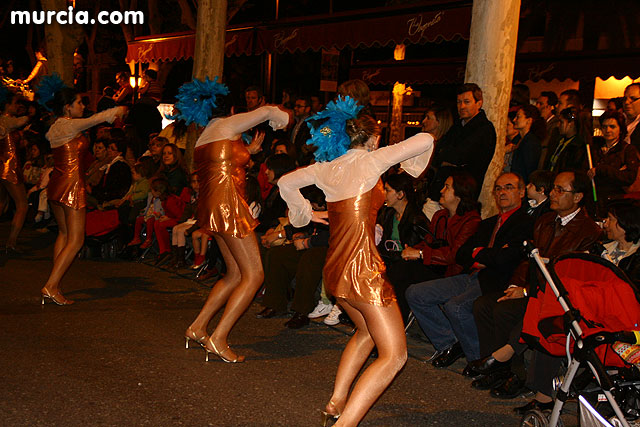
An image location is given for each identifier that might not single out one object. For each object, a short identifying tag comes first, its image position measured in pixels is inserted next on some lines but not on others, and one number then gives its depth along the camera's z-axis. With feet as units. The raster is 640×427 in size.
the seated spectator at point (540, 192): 21.79
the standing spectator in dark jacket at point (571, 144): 26.34
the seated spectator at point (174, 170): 37.35
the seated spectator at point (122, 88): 58.87
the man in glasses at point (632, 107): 27.09
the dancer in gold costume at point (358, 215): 14.92
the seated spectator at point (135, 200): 38.34
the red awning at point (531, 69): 40.88
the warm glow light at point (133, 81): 65.57
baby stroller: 14.02
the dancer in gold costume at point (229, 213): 20.70
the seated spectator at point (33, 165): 48.98
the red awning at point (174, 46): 49.30
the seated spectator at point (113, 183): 38.96
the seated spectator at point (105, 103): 46.39
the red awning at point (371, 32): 35.27
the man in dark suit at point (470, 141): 24.91
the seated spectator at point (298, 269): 25.49
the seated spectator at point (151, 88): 52.49
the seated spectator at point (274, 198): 29.99
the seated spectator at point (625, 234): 17.92
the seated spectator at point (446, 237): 22.62
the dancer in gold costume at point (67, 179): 26.73
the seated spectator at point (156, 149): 39.29
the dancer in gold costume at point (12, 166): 36.47
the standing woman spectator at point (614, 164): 24.59
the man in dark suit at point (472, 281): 20.95
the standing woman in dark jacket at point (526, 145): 27.58
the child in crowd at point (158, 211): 35.96
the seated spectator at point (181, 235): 34.40
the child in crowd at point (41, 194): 44.21
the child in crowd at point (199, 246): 33.04
